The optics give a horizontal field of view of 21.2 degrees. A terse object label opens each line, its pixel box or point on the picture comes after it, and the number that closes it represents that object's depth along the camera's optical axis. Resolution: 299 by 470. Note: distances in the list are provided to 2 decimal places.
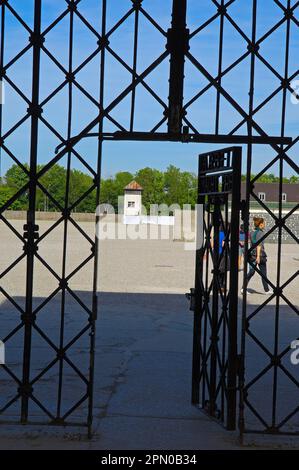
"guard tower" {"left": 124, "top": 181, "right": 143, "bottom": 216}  90.34
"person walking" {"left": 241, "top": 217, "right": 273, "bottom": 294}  16.42
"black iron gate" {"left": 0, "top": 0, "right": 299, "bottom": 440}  6.17
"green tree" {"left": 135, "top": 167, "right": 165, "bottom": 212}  115.62
